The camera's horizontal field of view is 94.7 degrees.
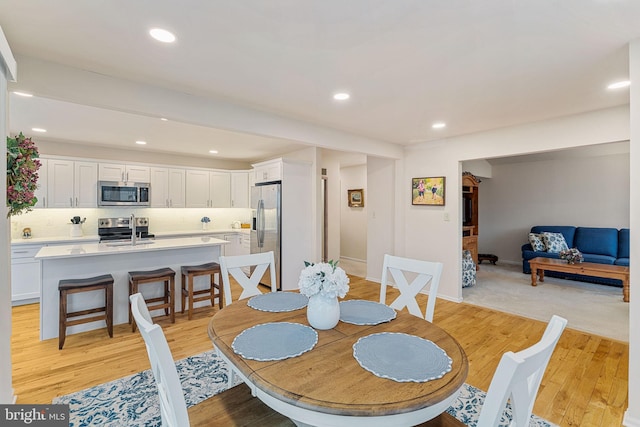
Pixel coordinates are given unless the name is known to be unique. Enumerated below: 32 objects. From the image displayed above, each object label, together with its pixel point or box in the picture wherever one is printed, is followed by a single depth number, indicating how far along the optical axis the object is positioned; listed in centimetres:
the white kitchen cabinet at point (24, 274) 409
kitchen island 305
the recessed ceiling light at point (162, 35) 180
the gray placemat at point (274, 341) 129
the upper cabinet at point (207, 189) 609
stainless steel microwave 504
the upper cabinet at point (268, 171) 483
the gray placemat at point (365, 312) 170
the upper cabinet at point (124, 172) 509
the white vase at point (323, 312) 156
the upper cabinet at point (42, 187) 452
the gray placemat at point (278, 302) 189
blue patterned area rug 193
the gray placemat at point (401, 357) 116
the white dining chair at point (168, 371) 97
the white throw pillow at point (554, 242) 596
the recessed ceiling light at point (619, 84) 250
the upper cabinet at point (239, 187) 662
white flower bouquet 155
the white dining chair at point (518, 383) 78
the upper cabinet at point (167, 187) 563
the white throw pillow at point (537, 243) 606
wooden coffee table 446
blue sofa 537
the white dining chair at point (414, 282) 209
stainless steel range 516
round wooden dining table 98
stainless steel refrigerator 481
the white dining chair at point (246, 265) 230
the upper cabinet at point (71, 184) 464
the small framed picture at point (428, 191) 463
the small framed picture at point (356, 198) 733
